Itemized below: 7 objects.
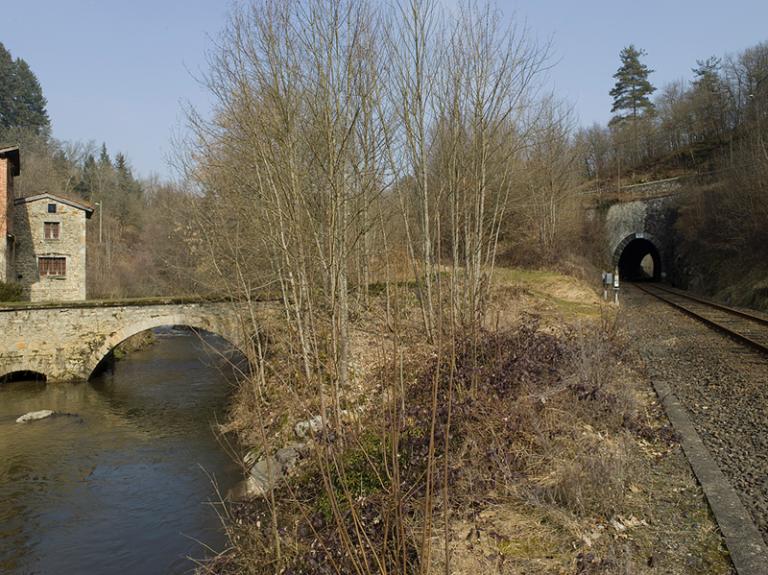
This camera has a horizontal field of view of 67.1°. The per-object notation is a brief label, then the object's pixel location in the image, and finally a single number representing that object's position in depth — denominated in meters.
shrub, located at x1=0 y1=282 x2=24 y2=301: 22.16
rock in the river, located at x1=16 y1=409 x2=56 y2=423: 13.64
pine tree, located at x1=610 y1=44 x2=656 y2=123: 55.09
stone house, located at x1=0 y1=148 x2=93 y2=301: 27.27
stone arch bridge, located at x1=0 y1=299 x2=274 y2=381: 18.09
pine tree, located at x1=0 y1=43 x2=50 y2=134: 57.97
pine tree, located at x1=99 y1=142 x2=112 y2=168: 68.41
